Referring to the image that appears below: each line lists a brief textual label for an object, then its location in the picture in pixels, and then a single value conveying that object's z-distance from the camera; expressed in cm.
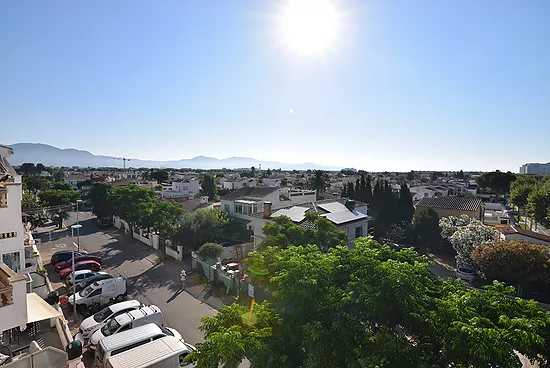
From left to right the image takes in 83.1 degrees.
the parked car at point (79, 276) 1841
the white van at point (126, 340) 1023
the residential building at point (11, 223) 1334
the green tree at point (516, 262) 1773
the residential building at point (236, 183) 7021
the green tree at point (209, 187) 5959
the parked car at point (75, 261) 2086
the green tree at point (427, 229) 2967
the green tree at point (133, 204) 2827
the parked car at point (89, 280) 1742
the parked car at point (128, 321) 1206
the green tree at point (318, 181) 5368
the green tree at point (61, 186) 6248
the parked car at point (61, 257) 2239
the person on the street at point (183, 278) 1869
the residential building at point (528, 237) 2291
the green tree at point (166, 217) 2567
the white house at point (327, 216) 2305
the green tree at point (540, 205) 3056
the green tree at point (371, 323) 612
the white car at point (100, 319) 1282
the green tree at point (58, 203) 3656
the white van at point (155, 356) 936
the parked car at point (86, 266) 2055
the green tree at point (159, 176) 9144
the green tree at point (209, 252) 2138
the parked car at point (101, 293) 1582
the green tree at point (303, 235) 1639
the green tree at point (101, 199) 3772
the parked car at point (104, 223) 3673
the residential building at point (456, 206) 3194
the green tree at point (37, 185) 6159
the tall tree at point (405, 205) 3400
